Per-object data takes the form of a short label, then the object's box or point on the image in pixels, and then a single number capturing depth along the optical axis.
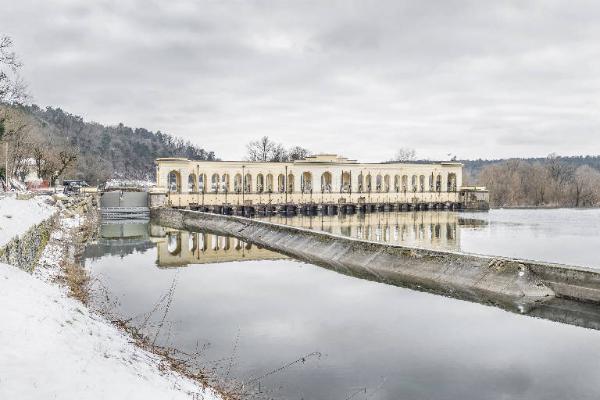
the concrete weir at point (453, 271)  15.28
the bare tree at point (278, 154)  98.56
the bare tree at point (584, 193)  92.94
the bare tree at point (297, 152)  101.75
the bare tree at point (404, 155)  126.22
